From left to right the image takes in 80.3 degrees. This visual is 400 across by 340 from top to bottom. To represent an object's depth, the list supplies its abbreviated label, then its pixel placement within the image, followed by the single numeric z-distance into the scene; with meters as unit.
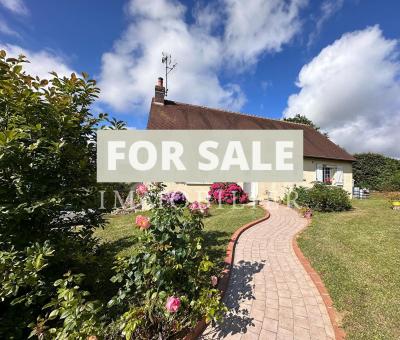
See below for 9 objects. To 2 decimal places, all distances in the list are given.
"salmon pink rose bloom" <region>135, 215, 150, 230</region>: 2.99
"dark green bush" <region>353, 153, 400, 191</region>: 23.80
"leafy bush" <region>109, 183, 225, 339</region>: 2.67
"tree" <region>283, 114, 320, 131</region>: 33.00
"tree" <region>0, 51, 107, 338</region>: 2.26
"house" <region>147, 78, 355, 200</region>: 14.80
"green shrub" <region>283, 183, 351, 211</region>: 10.61
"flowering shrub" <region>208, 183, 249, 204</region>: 12.58
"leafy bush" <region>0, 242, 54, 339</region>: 2.04
